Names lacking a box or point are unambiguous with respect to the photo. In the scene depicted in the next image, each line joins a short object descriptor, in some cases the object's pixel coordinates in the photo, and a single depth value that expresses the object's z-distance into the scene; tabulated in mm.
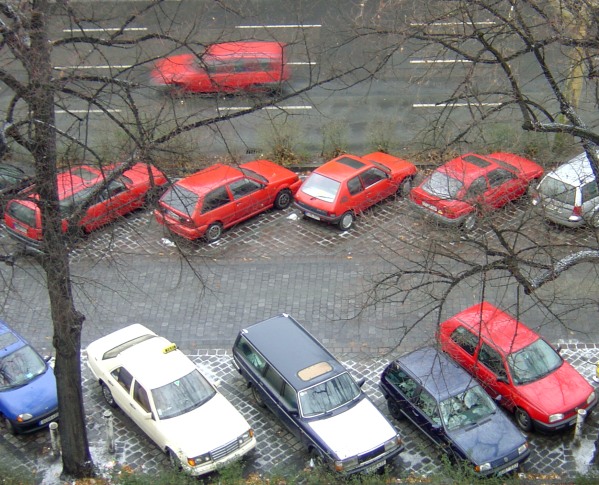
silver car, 18062
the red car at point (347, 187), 19516
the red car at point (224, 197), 19102
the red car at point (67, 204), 17703
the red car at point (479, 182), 16217
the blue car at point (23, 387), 14367
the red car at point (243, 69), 22141
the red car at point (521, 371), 14172
